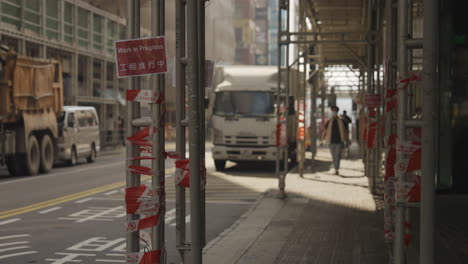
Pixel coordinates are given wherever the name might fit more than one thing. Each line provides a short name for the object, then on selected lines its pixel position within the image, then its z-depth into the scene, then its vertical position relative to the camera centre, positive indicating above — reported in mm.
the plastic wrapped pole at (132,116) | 5965 -114
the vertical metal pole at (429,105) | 4562 -26
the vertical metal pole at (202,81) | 5786 +152
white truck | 24156 -405
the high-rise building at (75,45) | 34969 +2832
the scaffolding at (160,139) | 5883 -287
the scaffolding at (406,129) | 4586 -219
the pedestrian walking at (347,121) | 27589 -703
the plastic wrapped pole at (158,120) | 5879 -141
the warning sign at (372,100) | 13745 +11
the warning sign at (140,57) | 5773 +322
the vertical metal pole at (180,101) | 6027 +0
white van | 26750 -1175
